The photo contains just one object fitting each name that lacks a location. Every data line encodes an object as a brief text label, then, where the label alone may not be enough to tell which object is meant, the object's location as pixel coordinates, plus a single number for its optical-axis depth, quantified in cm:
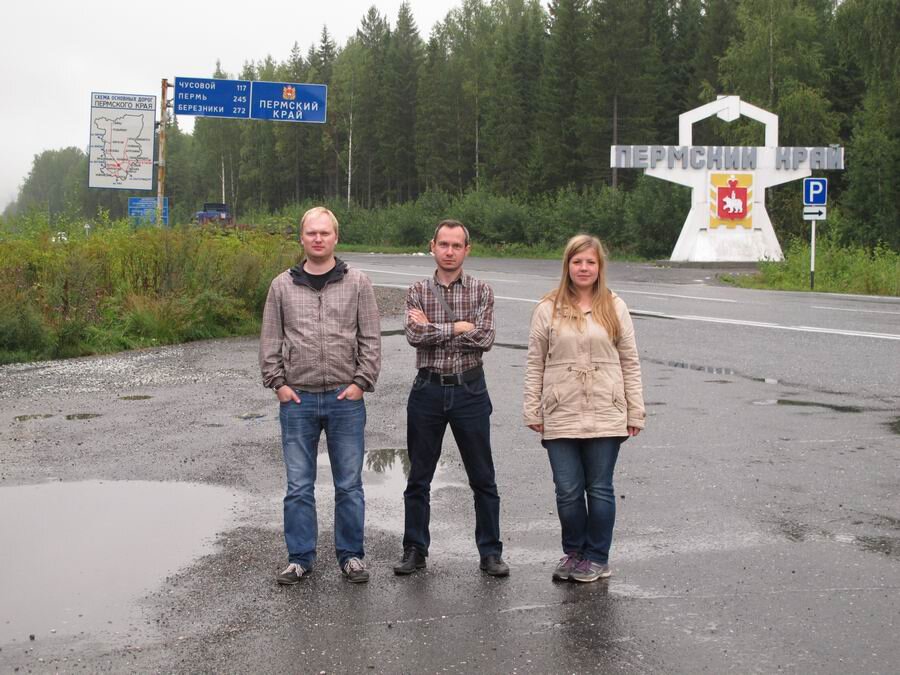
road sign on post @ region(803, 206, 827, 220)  2695
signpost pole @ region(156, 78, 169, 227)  2489
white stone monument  3619
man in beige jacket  559
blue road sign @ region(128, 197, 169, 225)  2523
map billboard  2708
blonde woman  546
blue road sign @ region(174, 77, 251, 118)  3231
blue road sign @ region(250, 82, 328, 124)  3419
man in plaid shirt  556
